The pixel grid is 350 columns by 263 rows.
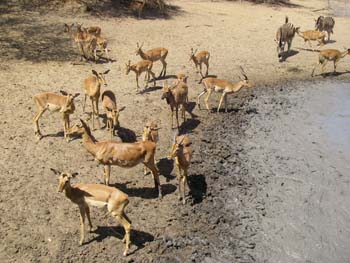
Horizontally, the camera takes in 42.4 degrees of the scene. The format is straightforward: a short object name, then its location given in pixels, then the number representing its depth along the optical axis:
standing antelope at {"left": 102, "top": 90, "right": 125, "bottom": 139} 10.57
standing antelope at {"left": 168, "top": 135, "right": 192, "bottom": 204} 8.54
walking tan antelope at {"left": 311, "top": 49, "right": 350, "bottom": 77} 15.81
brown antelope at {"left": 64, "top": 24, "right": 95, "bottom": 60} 15.46
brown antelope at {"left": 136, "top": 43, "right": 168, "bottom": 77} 14.70
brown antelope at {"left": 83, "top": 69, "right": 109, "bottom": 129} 11.25
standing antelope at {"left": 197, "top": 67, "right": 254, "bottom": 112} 12.70
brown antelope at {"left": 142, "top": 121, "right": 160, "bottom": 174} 9.66
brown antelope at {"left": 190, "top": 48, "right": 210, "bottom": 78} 14.73
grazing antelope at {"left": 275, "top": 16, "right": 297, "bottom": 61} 17.81
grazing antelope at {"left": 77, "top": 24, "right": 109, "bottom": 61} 15.45
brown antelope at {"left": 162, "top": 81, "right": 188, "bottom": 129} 11.51
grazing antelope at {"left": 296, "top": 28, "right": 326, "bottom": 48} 18.59
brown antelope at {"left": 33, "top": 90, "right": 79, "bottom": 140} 10.50
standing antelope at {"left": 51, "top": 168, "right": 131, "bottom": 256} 7.23
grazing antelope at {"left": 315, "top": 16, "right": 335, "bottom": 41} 20.30
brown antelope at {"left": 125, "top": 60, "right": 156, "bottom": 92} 13.45
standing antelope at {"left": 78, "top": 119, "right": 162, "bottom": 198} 8.61
